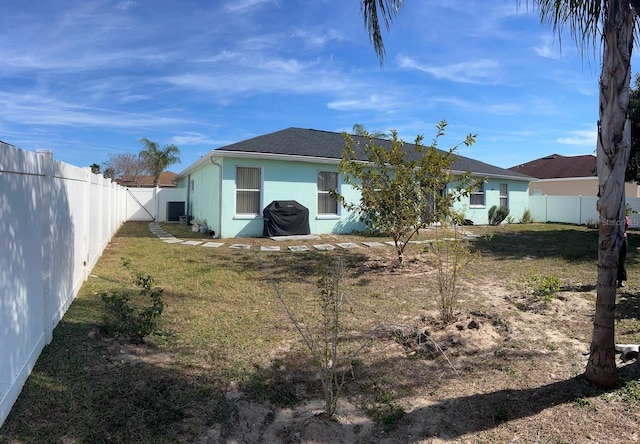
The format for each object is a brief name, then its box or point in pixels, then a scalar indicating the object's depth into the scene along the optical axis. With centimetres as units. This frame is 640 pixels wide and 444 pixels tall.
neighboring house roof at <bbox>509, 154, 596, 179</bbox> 2727
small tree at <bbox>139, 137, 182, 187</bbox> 3147
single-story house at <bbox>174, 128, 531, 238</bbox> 1303
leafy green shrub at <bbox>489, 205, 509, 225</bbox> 2005
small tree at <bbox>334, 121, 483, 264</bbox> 748
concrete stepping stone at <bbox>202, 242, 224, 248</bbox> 1125
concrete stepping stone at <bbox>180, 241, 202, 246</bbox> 1189
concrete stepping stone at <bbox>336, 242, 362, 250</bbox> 1145
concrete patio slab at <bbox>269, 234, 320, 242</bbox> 1288
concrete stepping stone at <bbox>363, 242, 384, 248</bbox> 1191
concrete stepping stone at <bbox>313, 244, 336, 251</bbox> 1123
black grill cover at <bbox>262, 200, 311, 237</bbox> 1317
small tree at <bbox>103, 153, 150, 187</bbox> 4222
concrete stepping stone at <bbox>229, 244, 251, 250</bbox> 1102
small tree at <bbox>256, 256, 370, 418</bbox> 291
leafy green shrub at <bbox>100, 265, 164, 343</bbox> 404
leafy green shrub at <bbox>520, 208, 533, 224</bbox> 2173
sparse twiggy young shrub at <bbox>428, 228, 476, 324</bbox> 483
